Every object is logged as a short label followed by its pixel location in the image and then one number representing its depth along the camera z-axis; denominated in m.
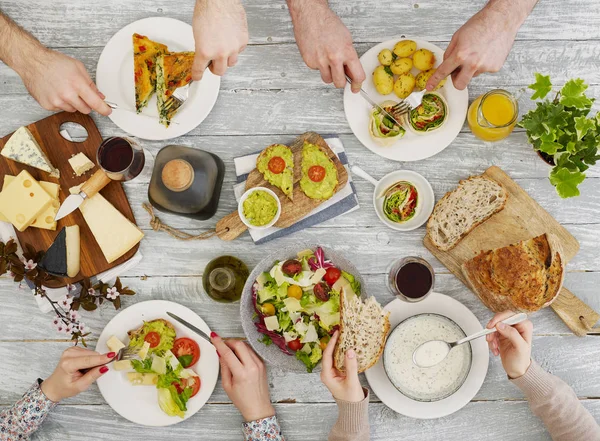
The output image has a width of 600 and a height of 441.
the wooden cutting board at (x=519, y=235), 2.21
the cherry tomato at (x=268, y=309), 2.16
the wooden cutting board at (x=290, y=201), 2.23
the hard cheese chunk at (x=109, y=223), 2.24
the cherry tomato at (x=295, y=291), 2.16
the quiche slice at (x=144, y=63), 2.21
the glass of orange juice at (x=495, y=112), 2.14
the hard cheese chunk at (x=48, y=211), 2.25
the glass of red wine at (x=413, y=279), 2.14
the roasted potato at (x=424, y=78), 2.16
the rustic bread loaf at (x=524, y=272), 2.04
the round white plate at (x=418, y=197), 2.21
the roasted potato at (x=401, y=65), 2.17
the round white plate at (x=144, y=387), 2.25
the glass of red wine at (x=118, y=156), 2.14
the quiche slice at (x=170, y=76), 2.16
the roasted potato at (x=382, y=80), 2.16
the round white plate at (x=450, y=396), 2.20
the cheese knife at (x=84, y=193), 2.20
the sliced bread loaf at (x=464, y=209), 2.15
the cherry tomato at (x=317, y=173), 2.15
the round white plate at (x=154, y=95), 2.22
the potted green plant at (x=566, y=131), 1.89
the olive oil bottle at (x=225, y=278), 2.22
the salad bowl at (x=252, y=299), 2.15
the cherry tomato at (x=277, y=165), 2.18
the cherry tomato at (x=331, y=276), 2.15
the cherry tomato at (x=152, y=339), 2.22
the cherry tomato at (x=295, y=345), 2.17
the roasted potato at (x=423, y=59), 2.13
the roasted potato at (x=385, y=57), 2.17
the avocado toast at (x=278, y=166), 2.19
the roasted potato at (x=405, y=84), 2.17
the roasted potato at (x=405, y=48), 2.15
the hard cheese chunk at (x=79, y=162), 2.26
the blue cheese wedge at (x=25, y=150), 2.24
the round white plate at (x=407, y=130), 2.19
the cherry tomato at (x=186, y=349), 2.23
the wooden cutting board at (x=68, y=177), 2.28
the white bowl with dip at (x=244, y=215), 2.16
